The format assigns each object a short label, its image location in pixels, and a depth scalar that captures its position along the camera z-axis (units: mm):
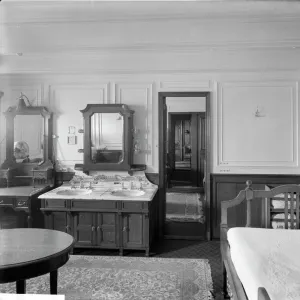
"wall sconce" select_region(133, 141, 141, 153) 2758
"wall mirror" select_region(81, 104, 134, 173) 2705
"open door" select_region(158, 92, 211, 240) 2746
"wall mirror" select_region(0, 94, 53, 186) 2631
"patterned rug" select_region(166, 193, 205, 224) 3244
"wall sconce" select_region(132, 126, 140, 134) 2758
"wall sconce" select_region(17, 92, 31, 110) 2657
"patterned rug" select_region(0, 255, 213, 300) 1776
